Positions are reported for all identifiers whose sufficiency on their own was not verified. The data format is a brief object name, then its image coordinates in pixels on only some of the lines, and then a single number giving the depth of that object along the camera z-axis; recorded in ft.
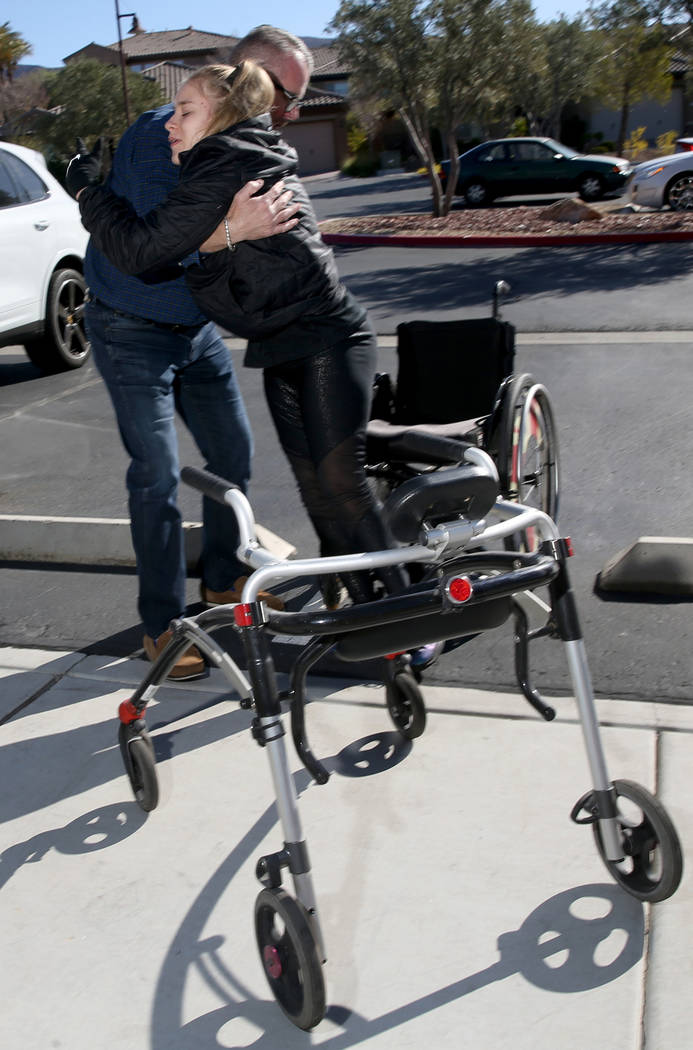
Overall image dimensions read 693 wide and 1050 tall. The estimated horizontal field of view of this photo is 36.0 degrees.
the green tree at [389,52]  59.77
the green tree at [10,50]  204.13
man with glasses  10.49
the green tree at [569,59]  127.65
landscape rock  59.82
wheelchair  12.67
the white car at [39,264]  26.40
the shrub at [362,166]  157.48
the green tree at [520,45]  60.75
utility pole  145.29
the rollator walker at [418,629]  6.87
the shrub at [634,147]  109.50
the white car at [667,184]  56.13
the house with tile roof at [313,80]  199.31
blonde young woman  8.95
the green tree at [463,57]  59.62
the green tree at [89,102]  159.33
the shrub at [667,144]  97.09
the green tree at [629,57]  59.36
